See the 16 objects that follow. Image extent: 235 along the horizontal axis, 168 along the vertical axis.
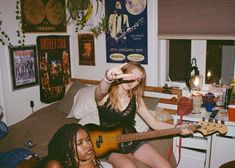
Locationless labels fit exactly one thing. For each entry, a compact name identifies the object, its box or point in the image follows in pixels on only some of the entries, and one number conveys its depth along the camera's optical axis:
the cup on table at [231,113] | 2.59
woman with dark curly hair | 1.52
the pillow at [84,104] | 3.01
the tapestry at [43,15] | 3.23
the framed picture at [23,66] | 3.16
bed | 2.49
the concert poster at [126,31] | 3.30
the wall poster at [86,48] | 3.74
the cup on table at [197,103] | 2.81
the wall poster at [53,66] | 3.50
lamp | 3.08
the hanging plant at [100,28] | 3.51
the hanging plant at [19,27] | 3.14
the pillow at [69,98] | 3.32
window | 3.08
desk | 2.61
